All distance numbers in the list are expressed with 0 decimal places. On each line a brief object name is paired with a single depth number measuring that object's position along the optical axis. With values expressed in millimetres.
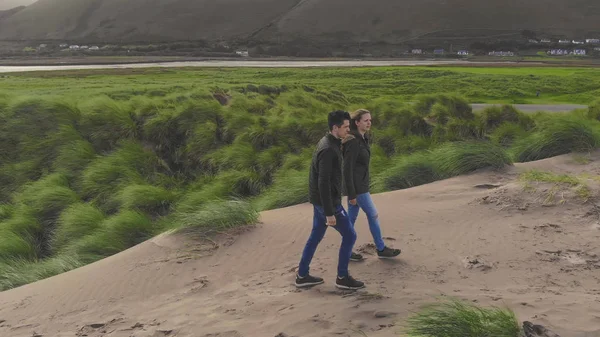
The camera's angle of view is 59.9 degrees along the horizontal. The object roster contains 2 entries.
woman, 5645
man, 5121
